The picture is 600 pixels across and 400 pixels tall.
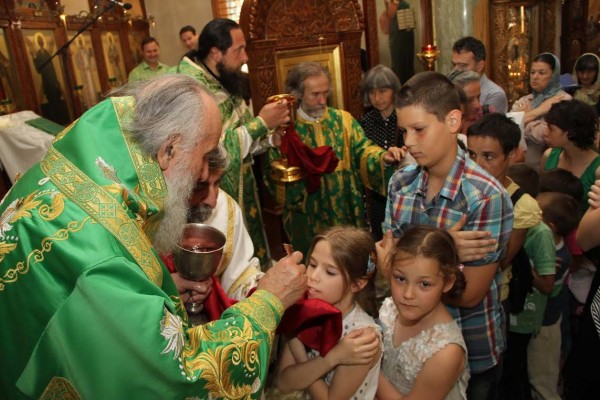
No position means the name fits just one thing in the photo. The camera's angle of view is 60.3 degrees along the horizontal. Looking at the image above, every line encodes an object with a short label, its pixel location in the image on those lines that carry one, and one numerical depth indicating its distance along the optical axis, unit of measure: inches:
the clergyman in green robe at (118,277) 43.9
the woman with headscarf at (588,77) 189.5
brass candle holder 160.2
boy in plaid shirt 67.6
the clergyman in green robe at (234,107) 125.6
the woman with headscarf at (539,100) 155.2
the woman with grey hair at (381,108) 148.4
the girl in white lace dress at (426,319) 65.0
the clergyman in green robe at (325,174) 143.6
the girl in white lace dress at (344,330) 64.4
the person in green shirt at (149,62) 297.3
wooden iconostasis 248.5
